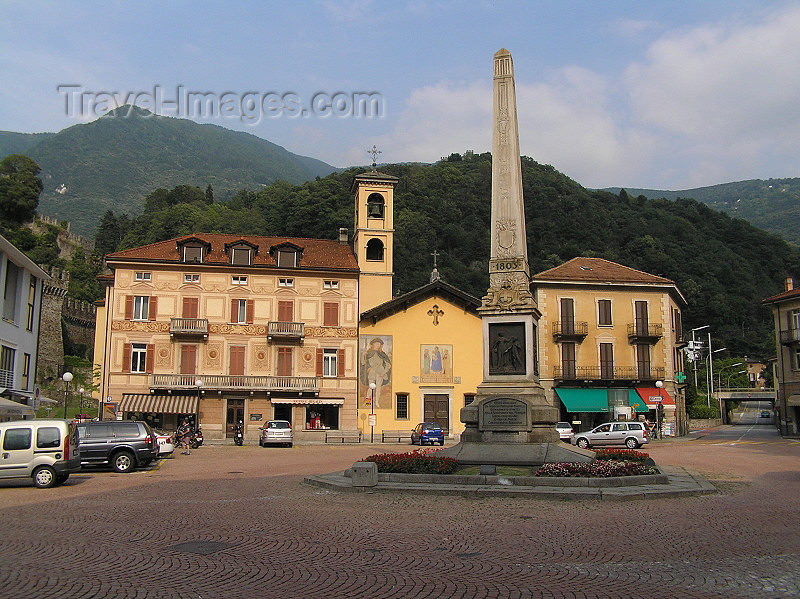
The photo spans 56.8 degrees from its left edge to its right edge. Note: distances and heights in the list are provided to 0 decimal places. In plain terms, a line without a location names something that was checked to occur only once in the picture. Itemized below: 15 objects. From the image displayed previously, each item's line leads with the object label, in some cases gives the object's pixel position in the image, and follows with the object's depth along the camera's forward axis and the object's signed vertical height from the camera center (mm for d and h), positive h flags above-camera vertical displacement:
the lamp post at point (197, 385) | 39469 +585
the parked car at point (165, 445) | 27250 -1787
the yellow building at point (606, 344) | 46938 +3385
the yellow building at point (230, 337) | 41625 +3461
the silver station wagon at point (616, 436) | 34250 -1789
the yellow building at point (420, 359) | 44375 +2334
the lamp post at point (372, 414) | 40719 -968
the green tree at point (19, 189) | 88875 +25032
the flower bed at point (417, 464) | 15906 -1443
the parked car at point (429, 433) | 37812 -1851
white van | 16719 -1222
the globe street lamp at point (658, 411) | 42719 -857
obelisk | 17234 +1812
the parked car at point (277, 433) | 36188 -1760
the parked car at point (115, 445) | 21438 -1386
